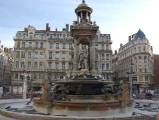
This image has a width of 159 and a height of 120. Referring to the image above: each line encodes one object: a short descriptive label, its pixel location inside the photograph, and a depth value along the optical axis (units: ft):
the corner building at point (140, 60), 147.56
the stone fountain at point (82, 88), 30.49
